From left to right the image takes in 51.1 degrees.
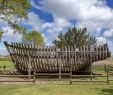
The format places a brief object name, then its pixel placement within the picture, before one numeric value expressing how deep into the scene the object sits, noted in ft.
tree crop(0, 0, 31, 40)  37.93
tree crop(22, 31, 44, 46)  95.00
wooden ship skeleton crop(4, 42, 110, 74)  33.27
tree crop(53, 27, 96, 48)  75.58
